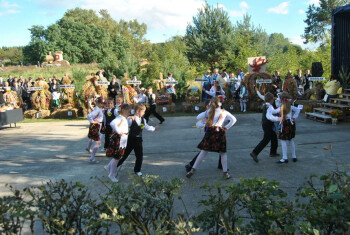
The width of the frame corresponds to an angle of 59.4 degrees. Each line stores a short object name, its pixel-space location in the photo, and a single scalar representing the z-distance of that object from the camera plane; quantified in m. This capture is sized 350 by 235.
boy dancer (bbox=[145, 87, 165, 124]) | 11.62
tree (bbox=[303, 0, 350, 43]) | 41.28
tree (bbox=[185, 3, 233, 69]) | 24.25
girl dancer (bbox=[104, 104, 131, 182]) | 5.58
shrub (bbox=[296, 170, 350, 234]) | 2.26
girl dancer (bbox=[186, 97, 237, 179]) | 5.59
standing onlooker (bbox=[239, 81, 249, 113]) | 14.08
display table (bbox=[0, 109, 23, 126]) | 11.38
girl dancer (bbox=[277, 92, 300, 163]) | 6.40
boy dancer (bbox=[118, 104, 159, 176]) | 5.64
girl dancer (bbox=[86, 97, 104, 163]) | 7.05
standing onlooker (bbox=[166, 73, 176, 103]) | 15.13
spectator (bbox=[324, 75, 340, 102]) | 11.93
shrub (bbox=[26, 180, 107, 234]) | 2.54
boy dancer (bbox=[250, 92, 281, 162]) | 6.38
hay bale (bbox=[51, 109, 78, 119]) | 14.55
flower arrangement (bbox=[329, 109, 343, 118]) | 10.71
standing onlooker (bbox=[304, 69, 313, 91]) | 15.74
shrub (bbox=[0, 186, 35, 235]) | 2.51
